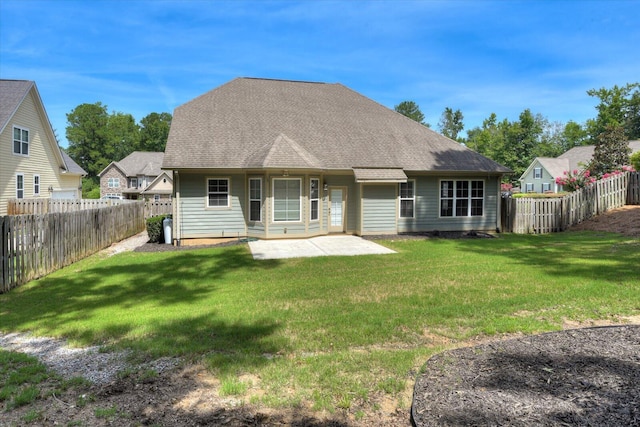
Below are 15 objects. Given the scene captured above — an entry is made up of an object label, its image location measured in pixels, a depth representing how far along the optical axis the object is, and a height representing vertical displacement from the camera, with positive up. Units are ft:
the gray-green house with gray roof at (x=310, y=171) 51.16 +5.15
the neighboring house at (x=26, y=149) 69.23 +12.31
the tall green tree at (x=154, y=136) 267.80 +51.53
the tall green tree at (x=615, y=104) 187.83 +52.53
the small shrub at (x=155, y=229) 50.90 -2.86
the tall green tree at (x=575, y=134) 236.02 +46.32
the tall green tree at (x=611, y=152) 116.98 +17.21
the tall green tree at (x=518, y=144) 182.29 +32.75
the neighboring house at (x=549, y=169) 164.25 +17.52
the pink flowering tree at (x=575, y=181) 70.44 +4.80
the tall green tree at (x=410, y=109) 295.52 +77.11
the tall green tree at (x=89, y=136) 260.83 +50.38
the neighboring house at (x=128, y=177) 182.80 +15.30
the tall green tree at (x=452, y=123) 310.31 +69.94
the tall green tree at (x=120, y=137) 266.98 +51.04
